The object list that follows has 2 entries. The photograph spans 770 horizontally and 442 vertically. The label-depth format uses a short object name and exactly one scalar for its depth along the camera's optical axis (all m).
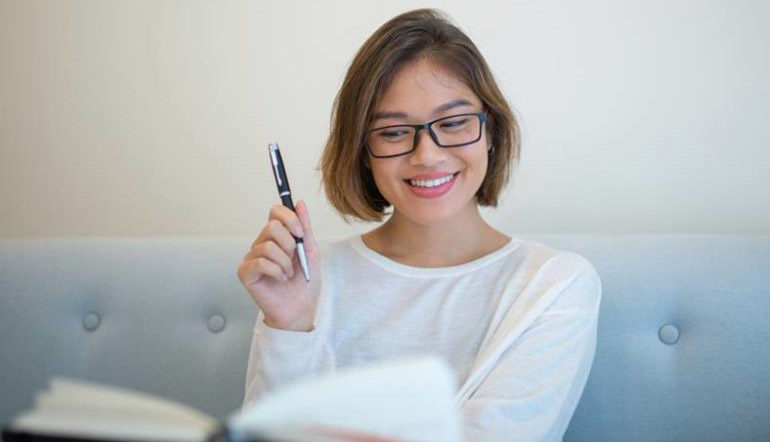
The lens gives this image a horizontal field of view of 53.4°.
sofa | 1.22
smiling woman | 1.09
